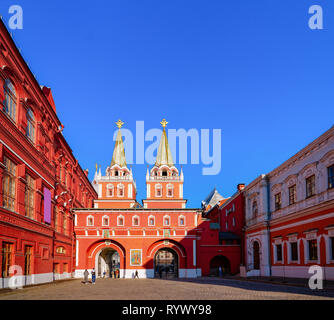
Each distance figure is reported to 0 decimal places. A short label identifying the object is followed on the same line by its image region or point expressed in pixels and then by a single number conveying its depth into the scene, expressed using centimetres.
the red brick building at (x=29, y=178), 2178
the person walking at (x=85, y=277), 3222
